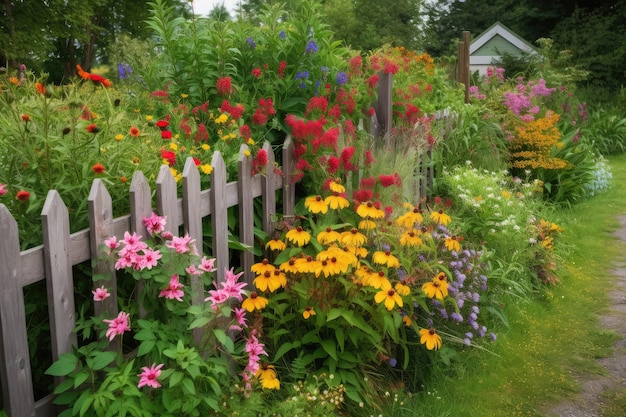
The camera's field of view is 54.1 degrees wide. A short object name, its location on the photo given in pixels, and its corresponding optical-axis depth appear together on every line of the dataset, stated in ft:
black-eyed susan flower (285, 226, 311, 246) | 10.30
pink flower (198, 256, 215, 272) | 8.18
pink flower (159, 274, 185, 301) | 7.66
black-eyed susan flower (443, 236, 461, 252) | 11.66
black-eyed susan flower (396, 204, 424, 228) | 11.17
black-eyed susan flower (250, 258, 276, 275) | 9.58
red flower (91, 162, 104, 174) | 7.52
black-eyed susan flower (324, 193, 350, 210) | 10.70
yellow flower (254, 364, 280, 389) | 8.95
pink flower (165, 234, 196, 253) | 7.67
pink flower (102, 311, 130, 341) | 7.21
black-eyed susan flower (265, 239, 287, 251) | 10.64
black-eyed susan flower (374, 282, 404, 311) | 9.25
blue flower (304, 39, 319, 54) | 12.25
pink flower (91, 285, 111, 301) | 7.30
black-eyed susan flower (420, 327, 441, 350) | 9.99
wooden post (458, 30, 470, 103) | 28.86
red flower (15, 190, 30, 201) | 6.92
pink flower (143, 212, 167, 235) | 7.99
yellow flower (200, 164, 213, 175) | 9.55
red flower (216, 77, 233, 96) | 11.23
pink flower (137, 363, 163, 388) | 6.95
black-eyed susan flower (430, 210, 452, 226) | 11.87
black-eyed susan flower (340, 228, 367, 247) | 10.21
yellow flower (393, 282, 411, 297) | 9.87
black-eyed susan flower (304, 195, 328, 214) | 10.69
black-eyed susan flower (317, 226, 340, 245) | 10.19
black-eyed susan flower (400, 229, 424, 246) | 10.54
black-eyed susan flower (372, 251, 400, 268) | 9.90
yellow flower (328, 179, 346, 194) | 10.82
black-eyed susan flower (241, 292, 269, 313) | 9.29
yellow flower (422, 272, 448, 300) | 10.11
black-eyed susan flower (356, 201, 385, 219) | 10.62
